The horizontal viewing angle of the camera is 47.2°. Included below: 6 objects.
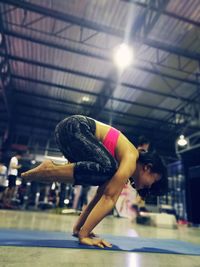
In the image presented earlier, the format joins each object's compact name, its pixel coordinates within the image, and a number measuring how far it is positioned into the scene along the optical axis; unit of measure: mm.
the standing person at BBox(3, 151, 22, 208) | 4613
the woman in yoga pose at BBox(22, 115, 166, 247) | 1526
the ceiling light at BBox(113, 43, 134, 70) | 5723
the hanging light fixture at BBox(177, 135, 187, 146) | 8789
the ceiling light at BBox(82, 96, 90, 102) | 9290
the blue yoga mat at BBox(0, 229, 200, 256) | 1450
